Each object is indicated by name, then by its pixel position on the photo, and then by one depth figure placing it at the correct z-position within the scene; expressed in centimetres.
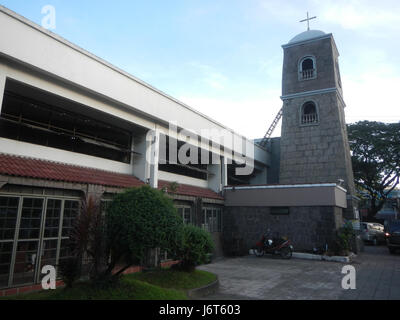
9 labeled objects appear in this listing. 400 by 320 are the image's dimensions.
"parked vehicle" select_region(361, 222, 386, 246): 2261
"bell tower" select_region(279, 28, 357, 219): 1831
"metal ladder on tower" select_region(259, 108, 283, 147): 2368
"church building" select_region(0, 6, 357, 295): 768
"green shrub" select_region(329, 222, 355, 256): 1353
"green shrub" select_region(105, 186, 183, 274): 586
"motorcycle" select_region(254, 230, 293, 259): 1413
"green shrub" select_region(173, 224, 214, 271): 822
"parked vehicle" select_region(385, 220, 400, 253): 1634
